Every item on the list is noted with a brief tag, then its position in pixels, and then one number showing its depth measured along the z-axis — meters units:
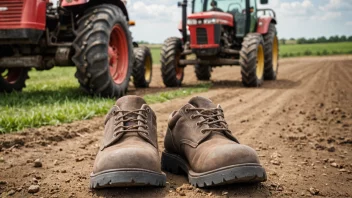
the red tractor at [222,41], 9.21
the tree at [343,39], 66.44
